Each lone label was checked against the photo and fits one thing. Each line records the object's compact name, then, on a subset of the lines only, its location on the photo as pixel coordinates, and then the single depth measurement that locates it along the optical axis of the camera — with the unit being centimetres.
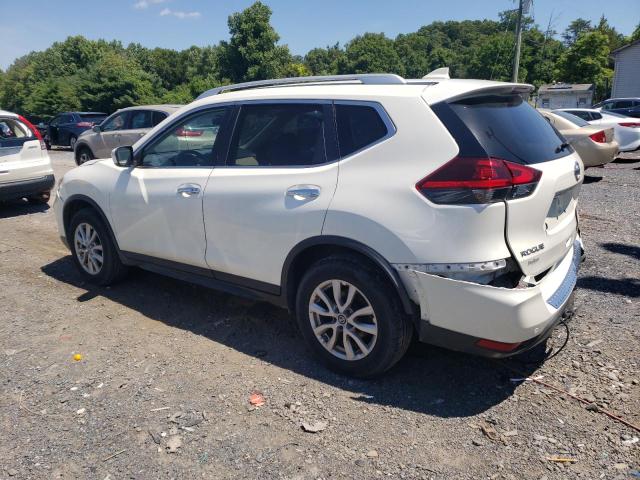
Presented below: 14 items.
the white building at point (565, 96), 4562
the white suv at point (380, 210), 280
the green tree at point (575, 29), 9394
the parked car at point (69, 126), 2103
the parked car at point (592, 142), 1080
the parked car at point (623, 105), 1959
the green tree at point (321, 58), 10050
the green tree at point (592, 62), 5272
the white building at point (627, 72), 3506
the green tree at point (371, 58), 8562
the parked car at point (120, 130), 1346
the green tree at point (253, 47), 4544
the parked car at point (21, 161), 820
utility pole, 2103
